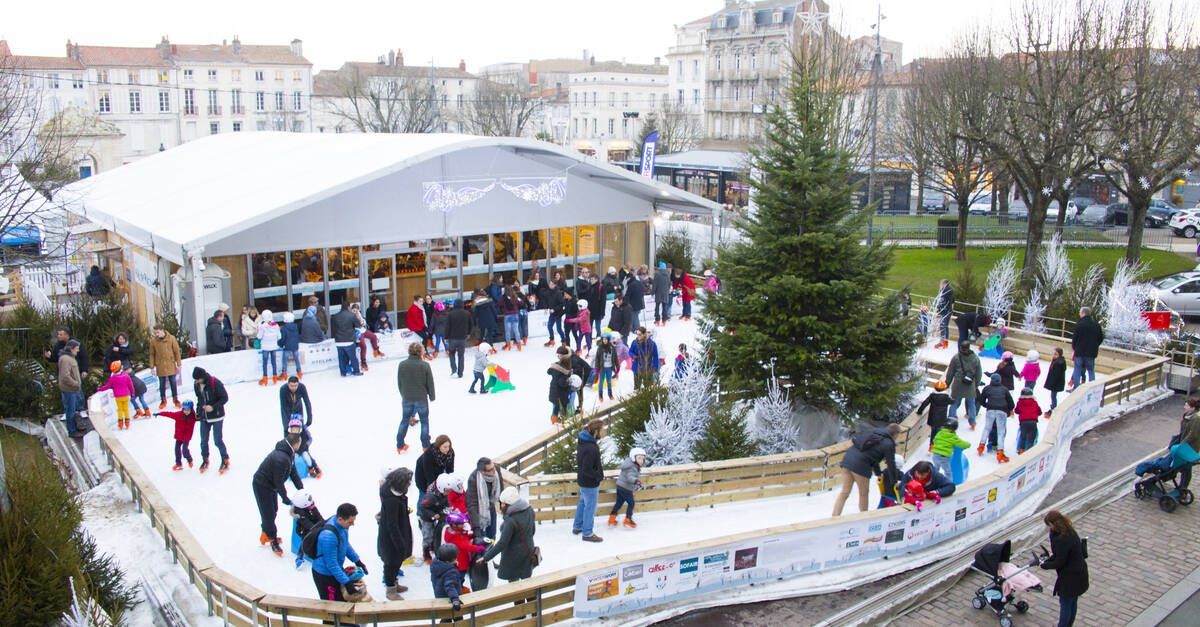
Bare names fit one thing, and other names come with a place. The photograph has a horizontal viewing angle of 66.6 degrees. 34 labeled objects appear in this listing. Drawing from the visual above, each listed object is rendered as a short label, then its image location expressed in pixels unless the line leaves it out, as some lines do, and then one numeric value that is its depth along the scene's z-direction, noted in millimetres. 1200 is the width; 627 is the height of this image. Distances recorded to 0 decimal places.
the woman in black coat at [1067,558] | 8148
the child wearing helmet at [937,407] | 12367
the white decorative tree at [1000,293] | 20656
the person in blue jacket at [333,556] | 7523
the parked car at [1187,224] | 36344
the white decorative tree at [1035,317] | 20047
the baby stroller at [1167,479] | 11445
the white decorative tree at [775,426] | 12242
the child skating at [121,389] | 13227
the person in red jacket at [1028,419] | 12617
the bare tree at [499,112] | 65500
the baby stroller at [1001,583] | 8648
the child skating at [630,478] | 9977
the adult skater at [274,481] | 9180
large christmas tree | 12602
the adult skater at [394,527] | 8164
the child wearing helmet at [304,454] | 9734
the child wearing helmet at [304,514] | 8422
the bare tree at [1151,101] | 24562
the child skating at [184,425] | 11289
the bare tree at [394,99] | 57650
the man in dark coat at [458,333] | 16219
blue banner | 30250
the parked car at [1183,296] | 22953
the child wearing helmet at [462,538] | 8156
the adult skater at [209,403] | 11359
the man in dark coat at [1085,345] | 15781
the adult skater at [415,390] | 12328
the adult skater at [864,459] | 10078
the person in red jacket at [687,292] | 21608
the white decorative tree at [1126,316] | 18438
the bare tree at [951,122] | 27562
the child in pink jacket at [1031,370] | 13617
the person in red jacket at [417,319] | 17719
